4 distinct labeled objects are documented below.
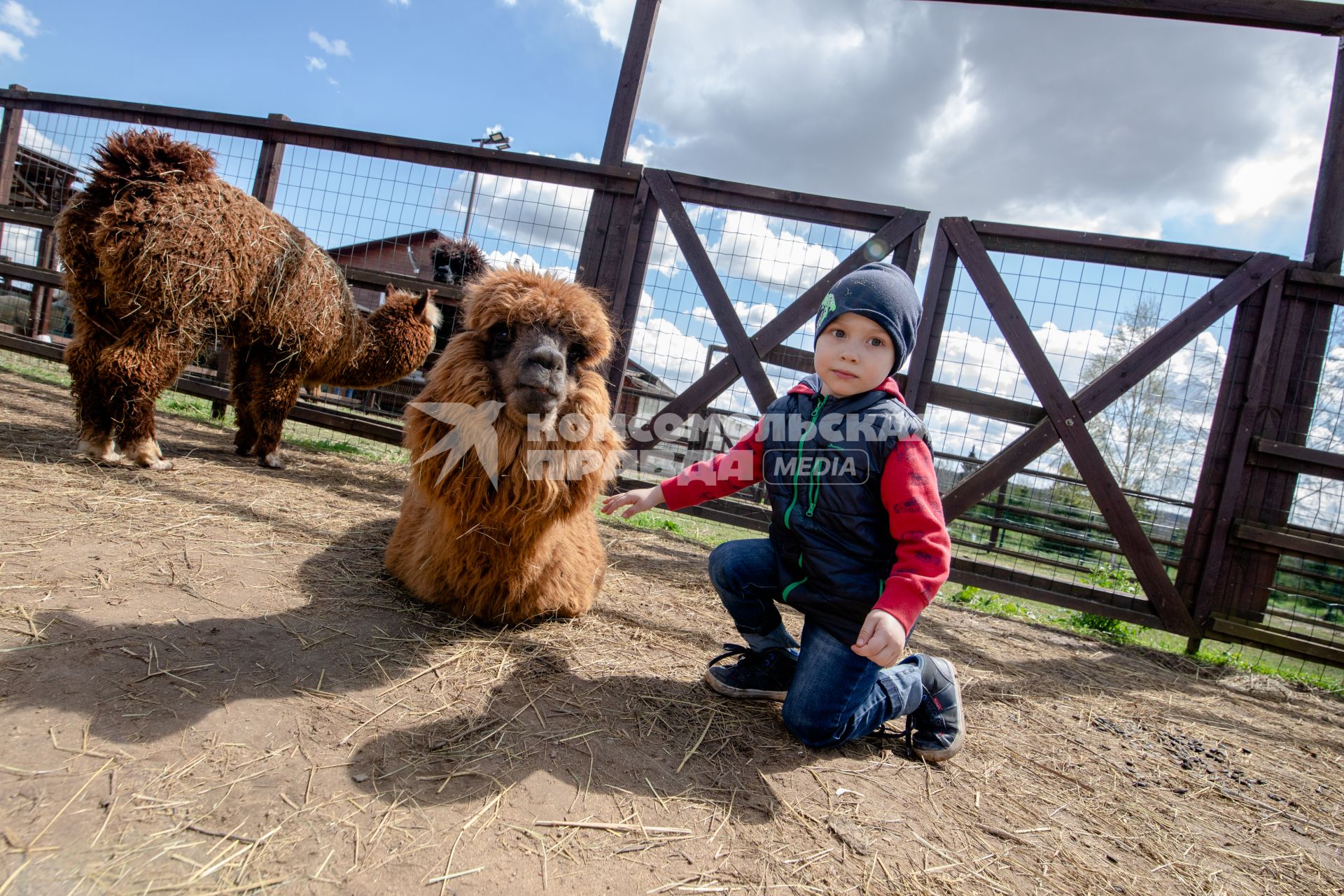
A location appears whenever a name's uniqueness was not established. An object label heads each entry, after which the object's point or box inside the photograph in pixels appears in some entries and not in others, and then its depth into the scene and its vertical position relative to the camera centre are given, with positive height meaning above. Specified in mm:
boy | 1983 -143
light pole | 16172 +6808
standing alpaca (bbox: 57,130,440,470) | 3664 +355
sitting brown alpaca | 2391 -153
